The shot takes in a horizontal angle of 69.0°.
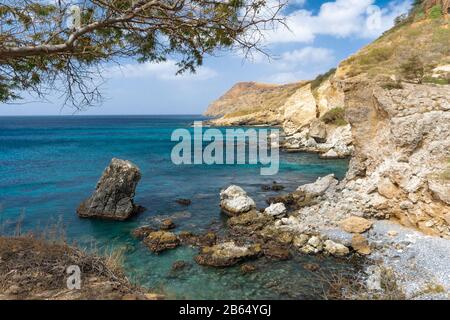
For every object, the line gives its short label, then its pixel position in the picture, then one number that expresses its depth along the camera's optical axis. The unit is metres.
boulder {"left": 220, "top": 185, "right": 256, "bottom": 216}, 18.17
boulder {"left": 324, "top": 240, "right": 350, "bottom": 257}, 12.63
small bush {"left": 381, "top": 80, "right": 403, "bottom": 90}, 16.83
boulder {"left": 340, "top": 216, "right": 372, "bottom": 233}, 14.39
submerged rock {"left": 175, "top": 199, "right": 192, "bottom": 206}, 20.91
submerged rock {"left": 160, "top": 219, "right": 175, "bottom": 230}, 16.36
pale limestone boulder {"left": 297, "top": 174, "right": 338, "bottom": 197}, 20.86
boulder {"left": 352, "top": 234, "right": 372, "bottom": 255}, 12.62
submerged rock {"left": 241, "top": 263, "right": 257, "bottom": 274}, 11.66
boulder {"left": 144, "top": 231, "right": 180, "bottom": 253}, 13.86
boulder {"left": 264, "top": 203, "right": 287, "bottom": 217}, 17.23
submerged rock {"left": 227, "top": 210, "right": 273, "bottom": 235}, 15.80
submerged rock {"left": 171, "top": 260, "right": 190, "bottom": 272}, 12.08
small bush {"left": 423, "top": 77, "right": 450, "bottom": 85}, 19.02
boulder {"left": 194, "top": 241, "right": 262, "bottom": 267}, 12.20
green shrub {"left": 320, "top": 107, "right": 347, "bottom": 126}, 42.72
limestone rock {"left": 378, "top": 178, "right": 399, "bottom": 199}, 15.44
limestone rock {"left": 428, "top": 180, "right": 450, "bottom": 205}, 12.32
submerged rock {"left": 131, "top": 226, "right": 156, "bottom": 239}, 15.48
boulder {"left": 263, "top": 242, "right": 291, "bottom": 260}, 12.61
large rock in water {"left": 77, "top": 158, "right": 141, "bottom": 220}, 18.50
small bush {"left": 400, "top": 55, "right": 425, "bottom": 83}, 23.97
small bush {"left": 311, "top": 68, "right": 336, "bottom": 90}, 65.03
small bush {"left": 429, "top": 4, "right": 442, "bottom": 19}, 46.16
